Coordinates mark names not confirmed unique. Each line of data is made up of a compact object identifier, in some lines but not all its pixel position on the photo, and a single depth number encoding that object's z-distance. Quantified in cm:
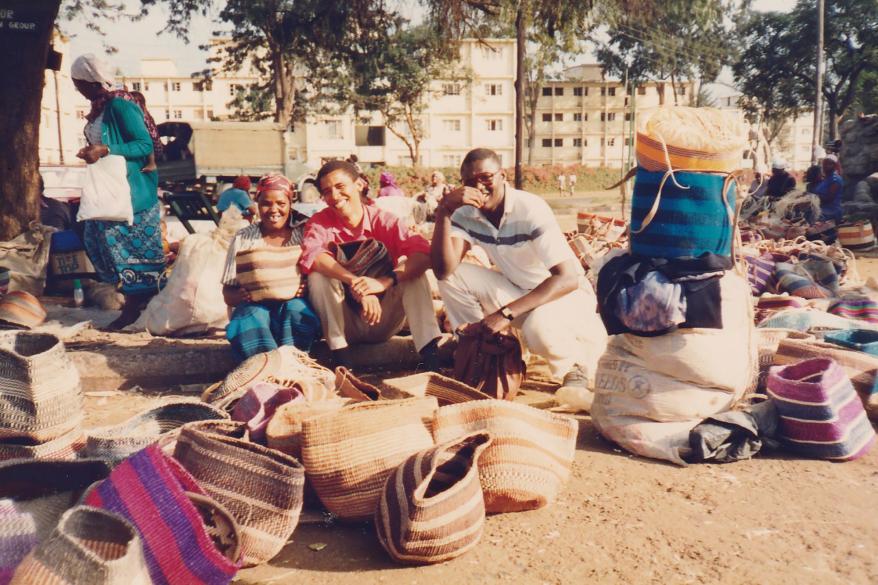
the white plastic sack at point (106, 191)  497
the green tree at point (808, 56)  3012
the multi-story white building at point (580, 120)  6325
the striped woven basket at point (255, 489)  229
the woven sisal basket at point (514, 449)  258
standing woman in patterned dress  502
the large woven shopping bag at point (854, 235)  992
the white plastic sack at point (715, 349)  311
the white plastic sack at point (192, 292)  516
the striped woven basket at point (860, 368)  351
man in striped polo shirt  383
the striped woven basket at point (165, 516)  195
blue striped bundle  305
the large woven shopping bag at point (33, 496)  205
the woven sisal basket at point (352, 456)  248
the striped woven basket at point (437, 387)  319
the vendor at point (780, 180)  1181
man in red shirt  405
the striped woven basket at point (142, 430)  255
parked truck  1770
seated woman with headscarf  402
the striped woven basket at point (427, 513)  222
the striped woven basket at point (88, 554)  174
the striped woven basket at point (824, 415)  306
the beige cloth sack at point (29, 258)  655
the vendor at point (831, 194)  1077
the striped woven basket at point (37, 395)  259
